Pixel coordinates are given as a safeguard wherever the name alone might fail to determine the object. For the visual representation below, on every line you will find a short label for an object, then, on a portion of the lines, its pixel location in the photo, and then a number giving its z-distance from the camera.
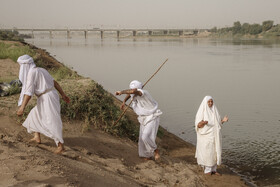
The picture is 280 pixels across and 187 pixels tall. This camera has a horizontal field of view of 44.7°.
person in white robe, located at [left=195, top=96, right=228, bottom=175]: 5.98
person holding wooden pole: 5.91
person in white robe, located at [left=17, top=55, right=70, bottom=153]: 4.84
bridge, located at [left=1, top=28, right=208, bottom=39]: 127.86
